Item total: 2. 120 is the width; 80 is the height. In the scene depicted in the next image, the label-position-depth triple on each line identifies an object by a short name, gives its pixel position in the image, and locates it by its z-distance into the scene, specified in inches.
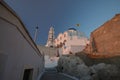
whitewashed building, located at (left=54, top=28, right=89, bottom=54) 929.8
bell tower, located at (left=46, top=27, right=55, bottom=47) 1317.8
